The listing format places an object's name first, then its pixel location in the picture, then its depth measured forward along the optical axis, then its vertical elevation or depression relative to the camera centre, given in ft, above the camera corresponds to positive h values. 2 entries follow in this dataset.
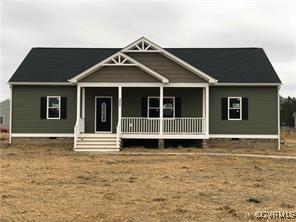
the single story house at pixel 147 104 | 81.00 +2.90
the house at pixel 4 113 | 222.89 +3.06
